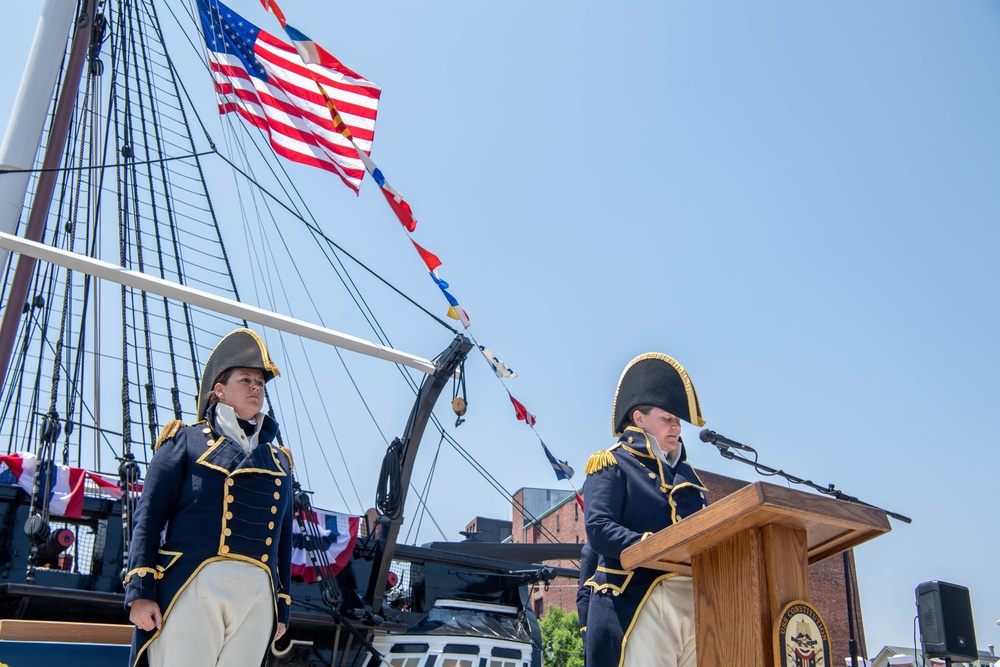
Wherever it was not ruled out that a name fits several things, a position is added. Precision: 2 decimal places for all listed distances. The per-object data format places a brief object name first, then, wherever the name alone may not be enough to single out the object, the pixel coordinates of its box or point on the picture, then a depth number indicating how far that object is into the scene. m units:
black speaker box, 6.42
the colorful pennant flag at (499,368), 7.36
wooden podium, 2.06
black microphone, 3.98
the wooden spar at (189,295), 4.62
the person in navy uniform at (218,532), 3.07
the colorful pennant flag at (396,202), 6.69
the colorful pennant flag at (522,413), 8.49
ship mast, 7.10
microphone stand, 4.04
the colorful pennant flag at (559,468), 9.02
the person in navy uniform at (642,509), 2.76
